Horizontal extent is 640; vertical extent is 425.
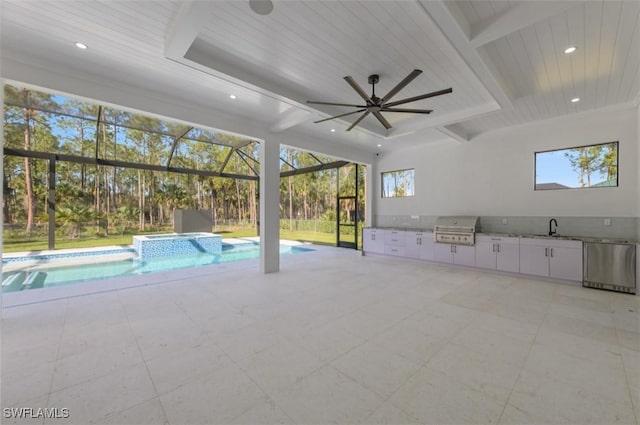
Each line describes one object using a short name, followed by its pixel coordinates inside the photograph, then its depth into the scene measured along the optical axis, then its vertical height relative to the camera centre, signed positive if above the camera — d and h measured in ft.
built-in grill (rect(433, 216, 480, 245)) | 18.13 -1.56
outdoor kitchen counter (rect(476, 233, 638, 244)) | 13.30 -1.77
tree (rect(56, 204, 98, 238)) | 29.19 -0.47
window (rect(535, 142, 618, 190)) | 14.73 +2.50
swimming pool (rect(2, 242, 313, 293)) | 17.61 -4.88
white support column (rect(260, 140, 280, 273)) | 17.07 +0.23
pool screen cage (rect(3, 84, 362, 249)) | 21.95 +7.43
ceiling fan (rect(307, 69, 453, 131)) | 9.15 +4.36
